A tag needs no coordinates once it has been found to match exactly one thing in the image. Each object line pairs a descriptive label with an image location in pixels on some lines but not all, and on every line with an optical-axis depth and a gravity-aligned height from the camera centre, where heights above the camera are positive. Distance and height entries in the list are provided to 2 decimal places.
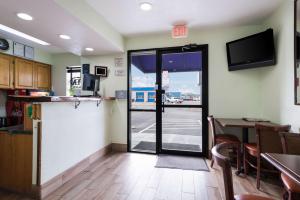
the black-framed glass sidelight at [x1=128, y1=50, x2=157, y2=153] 3.72 +0.29
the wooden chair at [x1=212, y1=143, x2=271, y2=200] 0.76 -0.32
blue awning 3.49 +0.85
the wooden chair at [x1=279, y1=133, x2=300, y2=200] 1.58 -0.40
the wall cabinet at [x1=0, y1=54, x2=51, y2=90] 3.54 +0.63
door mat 2.88 -1.13
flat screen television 2.59 +0.84
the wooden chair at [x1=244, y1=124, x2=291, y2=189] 2.06 -0.48
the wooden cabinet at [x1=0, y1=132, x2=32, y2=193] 2.06 -0.79
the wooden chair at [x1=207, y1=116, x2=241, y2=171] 2.59 -0.64
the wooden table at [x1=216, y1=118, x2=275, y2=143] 2.43 -0.34
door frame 3.37 -0.04
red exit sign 3.11 +1.30
